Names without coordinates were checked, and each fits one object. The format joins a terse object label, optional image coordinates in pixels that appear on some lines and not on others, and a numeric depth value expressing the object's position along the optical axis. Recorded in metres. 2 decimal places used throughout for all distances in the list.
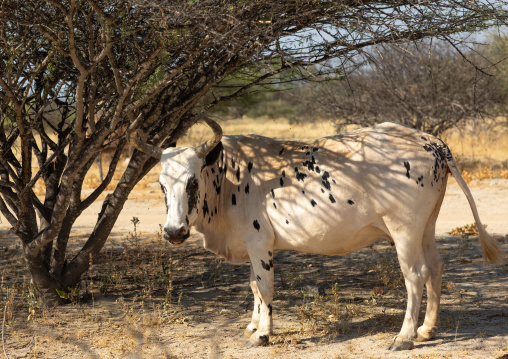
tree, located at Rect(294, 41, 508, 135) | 32.34
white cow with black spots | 10.30
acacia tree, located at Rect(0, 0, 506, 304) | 9.81
